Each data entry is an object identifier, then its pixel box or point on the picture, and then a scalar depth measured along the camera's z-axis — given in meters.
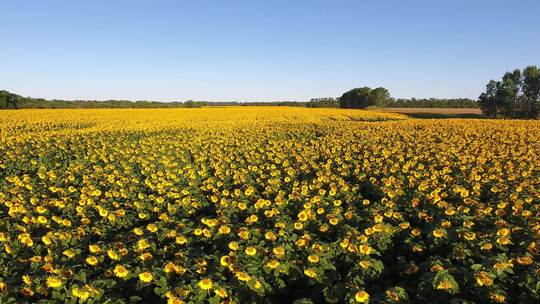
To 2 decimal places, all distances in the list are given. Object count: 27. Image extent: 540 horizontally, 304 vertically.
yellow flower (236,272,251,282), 4.34
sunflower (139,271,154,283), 4.44
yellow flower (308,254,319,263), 4.81
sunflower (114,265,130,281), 4.60
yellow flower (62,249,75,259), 5.16
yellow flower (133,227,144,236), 5.71
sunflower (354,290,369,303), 4.03
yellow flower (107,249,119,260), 4.94
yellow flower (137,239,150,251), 5.17
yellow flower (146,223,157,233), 5.78
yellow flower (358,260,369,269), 4.70
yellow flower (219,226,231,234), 5.64
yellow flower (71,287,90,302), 4.13
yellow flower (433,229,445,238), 5.47
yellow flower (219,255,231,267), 4.71
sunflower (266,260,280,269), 4.67
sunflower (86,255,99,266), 4.88
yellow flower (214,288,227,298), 4.14
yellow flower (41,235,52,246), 5.52
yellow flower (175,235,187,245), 5.37
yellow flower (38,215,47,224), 6.36
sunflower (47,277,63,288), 4.25
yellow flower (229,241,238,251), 5.00
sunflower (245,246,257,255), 4.89
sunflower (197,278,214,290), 4.17
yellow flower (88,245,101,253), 5.13
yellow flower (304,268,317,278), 4.61
